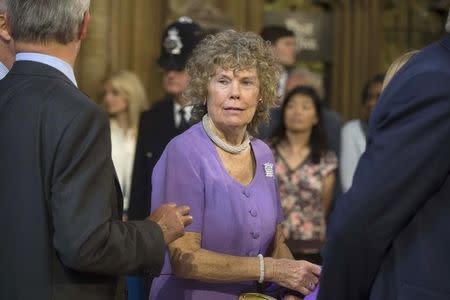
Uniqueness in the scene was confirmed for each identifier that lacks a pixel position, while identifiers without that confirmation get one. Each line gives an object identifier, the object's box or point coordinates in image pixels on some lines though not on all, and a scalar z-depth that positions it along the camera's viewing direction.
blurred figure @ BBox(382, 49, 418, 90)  4.12
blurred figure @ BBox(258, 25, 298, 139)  10.02
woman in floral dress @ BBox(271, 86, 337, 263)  8.39
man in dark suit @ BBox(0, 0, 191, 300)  3.70
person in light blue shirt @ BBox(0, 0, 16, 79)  4.64
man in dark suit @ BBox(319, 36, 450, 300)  3.23
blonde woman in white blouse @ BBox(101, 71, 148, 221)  9.11
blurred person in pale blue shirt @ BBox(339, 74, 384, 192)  8.55
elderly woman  4.63
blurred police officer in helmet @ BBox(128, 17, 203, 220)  6.91
